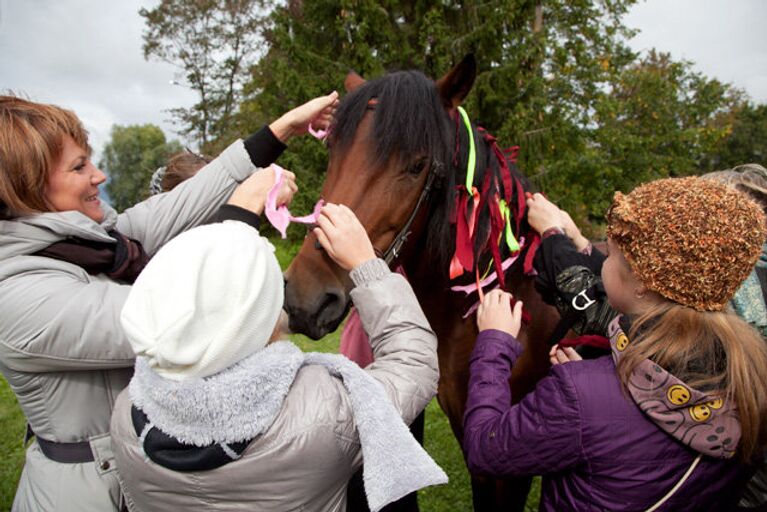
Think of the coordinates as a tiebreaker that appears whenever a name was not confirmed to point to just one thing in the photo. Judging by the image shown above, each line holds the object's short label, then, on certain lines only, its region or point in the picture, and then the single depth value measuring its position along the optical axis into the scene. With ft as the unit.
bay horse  6.16
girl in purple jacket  4.13
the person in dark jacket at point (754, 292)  5.83
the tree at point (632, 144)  36.73
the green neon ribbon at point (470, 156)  7.39
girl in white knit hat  3.51
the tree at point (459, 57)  33.65
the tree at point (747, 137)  106.19
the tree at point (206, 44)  91.04
